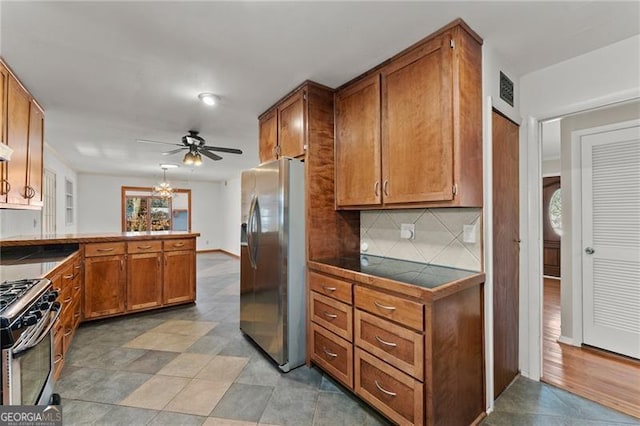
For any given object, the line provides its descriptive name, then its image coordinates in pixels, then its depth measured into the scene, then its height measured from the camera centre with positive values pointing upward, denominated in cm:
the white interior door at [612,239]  245 -21
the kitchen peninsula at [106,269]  243 -61
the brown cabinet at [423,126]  164 +58
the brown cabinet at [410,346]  146 -75
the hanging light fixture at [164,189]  688 +67
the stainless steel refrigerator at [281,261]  231 -37
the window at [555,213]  580 +6
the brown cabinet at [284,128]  246 +83
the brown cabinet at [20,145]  203 +58
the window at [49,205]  472 +19
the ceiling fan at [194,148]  365 +88
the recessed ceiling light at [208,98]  262 +110
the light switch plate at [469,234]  188 -12
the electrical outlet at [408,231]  229 -12
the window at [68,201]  614 +36
